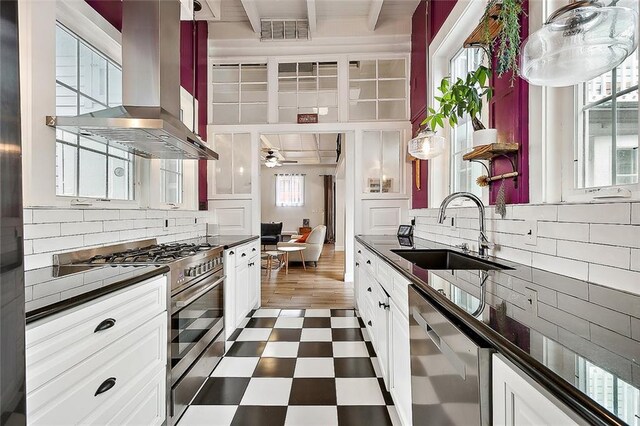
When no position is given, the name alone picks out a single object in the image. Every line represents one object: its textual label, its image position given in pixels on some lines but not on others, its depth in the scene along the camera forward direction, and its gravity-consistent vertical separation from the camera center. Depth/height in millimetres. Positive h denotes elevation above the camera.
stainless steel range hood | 1760 +841
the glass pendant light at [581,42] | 836 +471
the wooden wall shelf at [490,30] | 1586 +985
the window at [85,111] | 1835 +587
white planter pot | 1786 +415
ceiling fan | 7662 +1303
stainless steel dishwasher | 716 -454
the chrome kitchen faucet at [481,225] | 1792 -92
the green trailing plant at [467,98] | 1795 +689
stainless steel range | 1630 -539
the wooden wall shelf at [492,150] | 1664 +322
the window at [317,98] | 3814 +1352
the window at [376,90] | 3801 +1446
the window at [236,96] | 3844 +1394
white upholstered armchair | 6227 -700
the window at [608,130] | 1135 +312
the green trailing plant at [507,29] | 1435 +858
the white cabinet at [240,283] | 2559 -681
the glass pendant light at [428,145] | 2219 +457
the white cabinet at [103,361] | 886 -519
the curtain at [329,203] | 10766 +209
